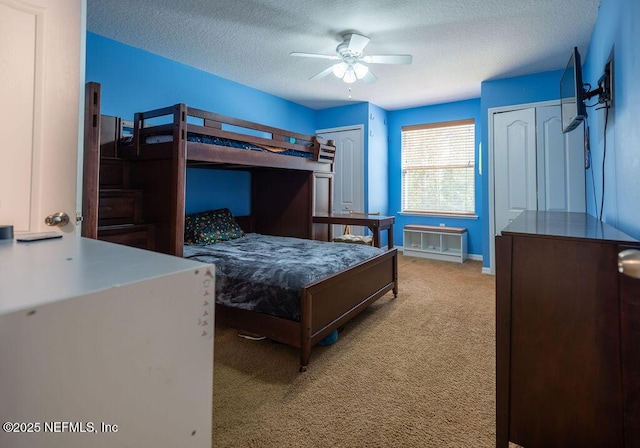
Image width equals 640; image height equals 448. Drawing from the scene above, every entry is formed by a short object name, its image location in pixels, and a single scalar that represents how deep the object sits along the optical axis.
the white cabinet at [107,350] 0.42
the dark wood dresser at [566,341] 1.00
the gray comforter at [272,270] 2.05
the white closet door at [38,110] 1.16
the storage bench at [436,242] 4.90
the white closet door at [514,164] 3.90
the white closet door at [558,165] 3.62
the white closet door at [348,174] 5.23
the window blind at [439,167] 5.10
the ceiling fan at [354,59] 2.91
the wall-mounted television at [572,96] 1.92
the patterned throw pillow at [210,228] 3.34
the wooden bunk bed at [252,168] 2.07
